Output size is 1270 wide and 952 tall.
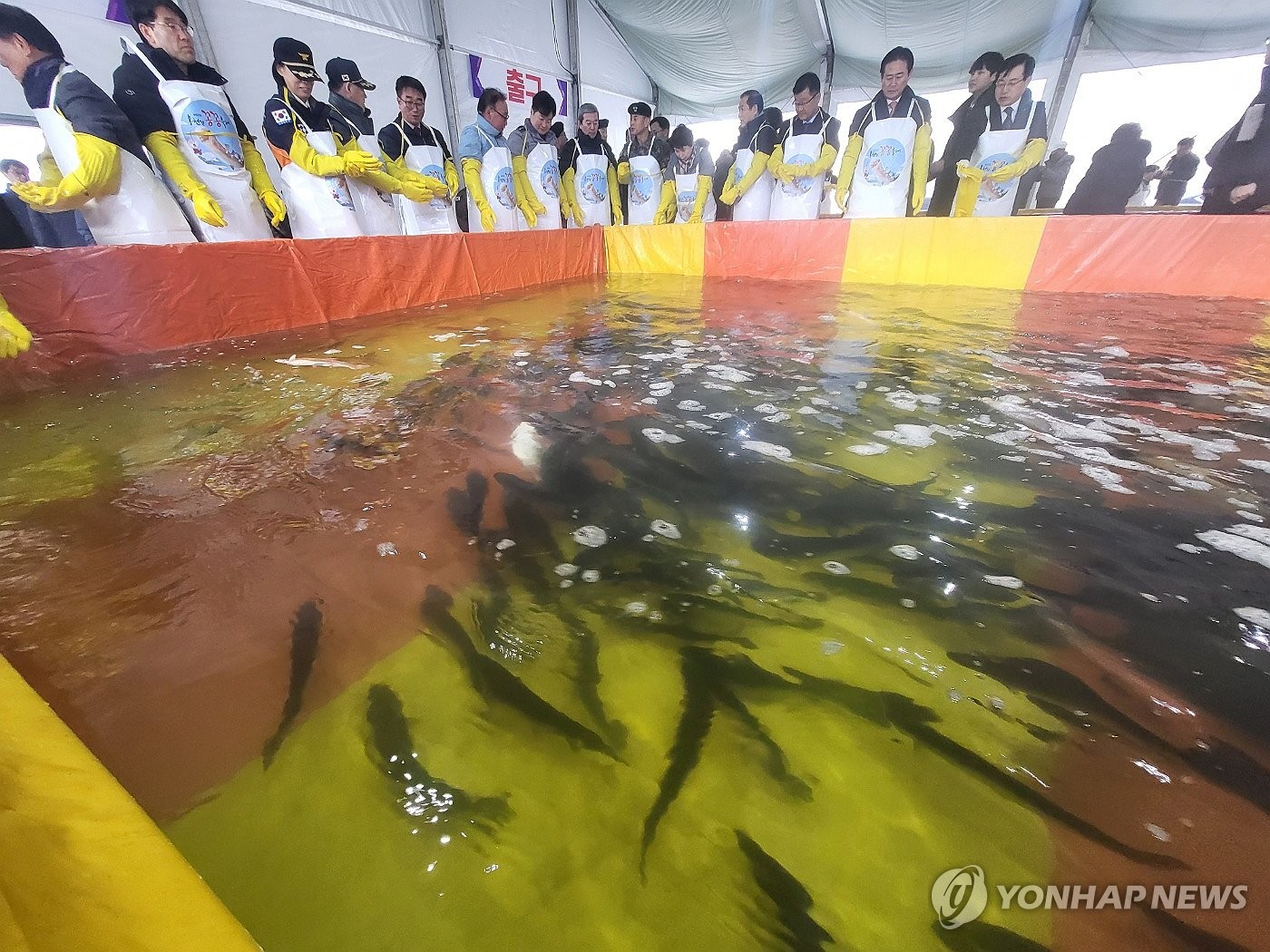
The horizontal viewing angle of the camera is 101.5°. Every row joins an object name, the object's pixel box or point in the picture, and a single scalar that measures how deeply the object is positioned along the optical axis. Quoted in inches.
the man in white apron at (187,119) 119.0
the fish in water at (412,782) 23.0
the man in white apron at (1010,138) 165.8
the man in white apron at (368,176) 159.8
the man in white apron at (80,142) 99.7
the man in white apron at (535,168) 216.5
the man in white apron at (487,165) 203.0
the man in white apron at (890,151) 177.6
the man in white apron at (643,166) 235.0
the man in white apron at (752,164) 211.0
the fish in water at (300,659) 26.6
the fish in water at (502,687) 26.6
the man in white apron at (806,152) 193.8
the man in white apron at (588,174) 233.3
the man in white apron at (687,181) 243.3
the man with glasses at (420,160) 172.7
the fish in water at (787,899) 19.2
